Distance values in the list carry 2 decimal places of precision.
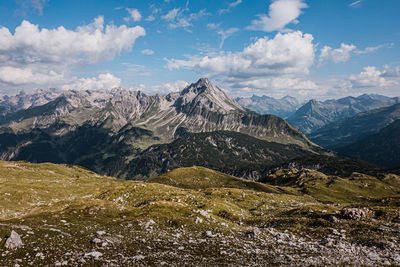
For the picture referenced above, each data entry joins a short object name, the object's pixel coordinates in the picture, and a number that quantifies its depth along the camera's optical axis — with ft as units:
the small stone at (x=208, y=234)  85.62
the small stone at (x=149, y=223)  94.45
